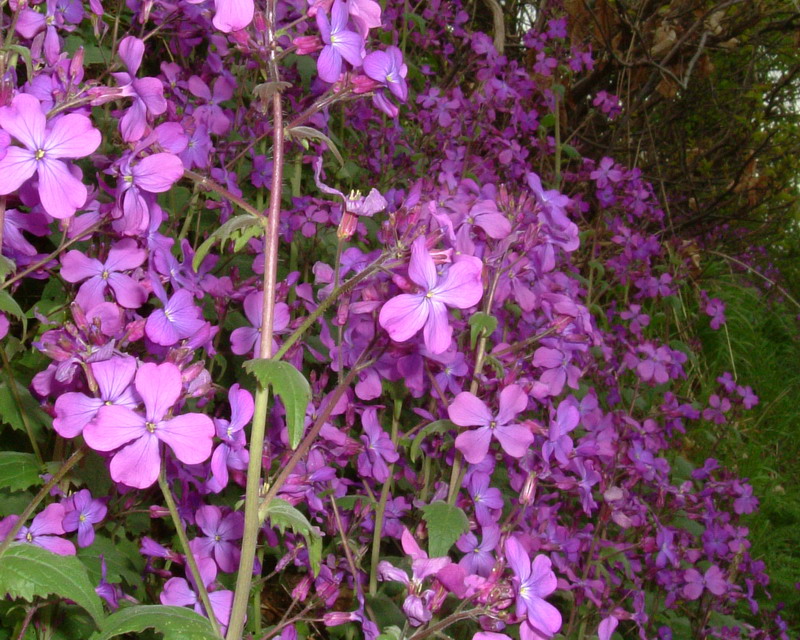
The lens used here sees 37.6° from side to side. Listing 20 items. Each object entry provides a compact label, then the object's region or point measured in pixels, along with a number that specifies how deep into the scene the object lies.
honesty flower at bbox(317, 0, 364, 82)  0.29
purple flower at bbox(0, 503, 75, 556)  0.31
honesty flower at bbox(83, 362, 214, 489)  0.26
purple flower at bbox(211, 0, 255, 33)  0.27
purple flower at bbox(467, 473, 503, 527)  0.40
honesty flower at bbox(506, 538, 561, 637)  0.30
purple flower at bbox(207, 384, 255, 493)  0.30
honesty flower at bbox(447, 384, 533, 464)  0.36
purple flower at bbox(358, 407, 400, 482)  0.39
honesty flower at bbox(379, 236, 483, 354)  0.29
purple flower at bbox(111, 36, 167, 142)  0.29
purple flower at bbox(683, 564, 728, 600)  0.60
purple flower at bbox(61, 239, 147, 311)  0.33
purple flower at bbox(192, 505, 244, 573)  0.36
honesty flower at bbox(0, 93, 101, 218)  0.27
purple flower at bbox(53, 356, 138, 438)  0.27
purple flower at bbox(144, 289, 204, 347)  0.31
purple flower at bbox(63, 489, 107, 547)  0.34
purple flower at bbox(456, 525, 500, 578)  0.39
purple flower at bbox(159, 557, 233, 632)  0.32
